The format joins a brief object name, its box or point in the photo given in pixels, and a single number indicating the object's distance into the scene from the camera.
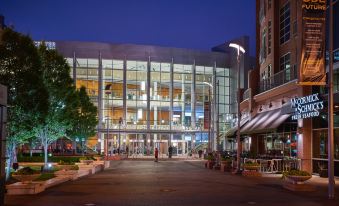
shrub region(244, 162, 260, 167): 30.72
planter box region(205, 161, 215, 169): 40.95
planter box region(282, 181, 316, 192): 20.88
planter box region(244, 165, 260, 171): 30.67
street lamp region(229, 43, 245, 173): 32.69
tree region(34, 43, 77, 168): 35.50
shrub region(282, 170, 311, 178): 21.14
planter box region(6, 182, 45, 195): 19.13
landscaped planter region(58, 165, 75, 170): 28.70
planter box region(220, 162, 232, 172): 36.38
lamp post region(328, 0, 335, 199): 18.16
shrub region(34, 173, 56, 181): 20.98
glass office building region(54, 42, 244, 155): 79.31
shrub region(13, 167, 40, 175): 19.74
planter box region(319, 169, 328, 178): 28.79
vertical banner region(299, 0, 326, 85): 20.97
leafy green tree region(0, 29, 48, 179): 25.75
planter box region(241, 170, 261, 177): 30.42
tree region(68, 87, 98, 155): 56.28
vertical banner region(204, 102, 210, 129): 52.53
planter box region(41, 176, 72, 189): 21.71
